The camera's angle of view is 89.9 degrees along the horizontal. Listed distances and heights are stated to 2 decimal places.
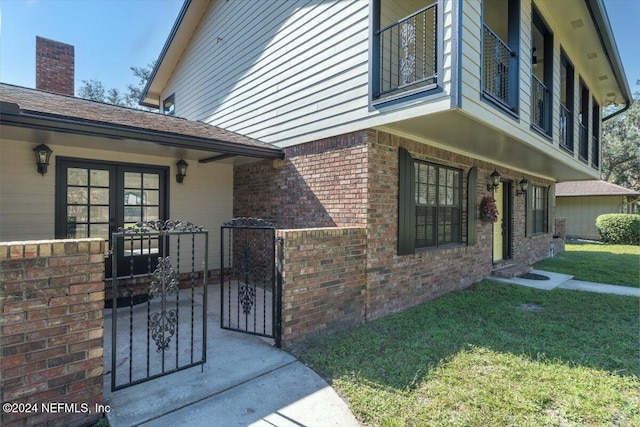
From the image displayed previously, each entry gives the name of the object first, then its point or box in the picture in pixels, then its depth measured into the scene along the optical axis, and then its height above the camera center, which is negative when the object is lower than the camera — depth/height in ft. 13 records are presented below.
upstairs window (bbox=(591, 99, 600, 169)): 37.17 +9.36
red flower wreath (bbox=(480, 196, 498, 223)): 24.08 +0.26
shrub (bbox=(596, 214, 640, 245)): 52.80 -2.41
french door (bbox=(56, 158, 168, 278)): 17.90 +0.71
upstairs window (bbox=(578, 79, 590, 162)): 32.54 +9.48
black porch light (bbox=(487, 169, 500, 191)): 25.41 +2.66
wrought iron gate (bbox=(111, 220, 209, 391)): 10.00 -5.01
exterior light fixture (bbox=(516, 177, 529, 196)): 30.01 +2.59
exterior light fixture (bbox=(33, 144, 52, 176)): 16.55 +2.84
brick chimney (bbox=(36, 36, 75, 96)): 26.35 +12.15
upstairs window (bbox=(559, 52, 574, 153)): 27.68 +9.05
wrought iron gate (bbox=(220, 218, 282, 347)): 12.83 -3.76
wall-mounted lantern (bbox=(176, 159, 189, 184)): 21.70 +2.83
